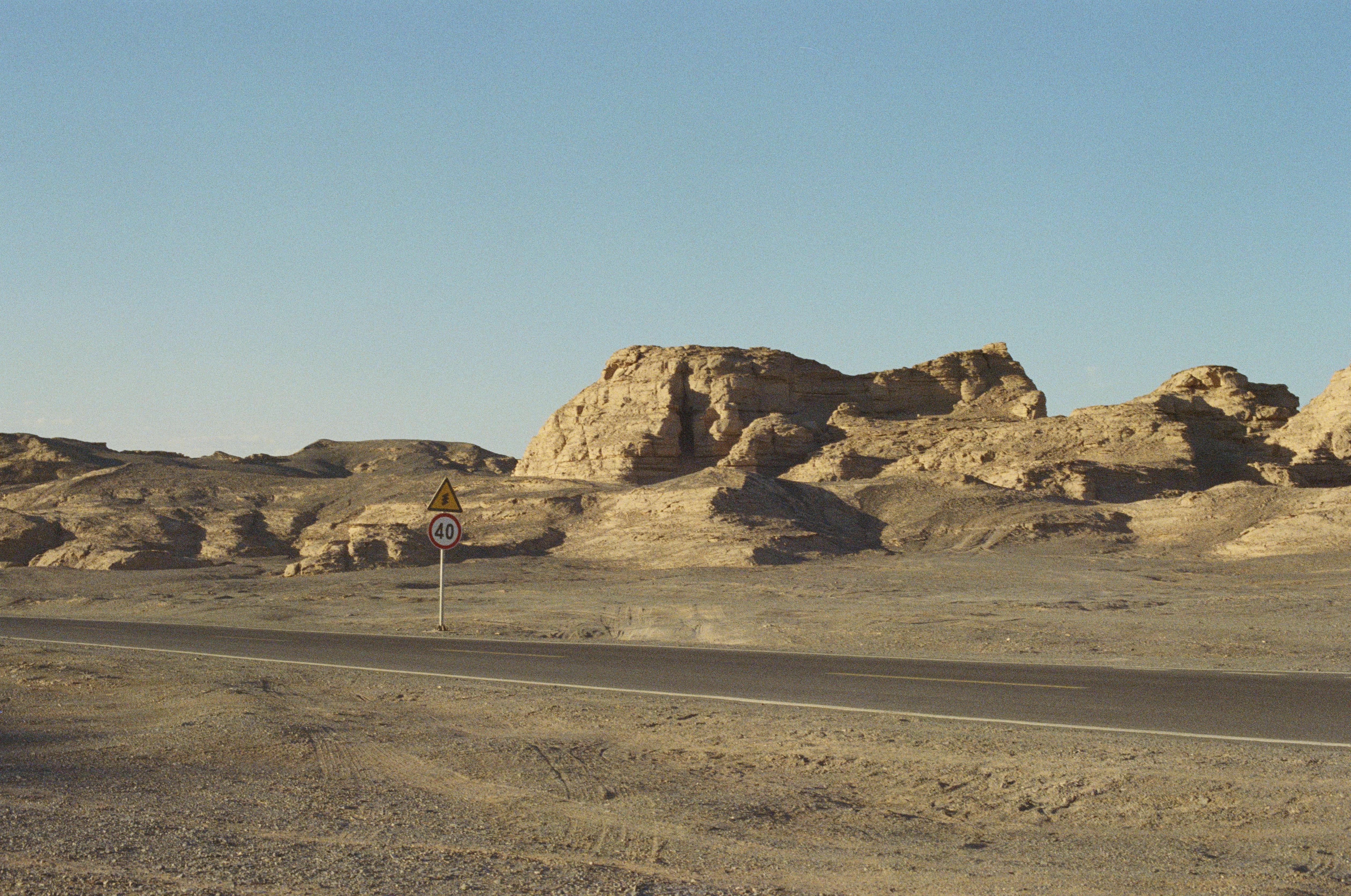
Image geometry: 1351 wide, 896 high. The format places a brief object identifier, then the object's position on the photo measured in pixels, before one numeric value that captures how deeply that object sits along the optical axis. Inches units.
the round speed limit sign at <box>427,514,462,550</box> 915.4
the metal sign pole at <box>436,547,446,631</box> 910.4
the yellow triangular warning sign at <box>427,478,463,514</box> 932.0
